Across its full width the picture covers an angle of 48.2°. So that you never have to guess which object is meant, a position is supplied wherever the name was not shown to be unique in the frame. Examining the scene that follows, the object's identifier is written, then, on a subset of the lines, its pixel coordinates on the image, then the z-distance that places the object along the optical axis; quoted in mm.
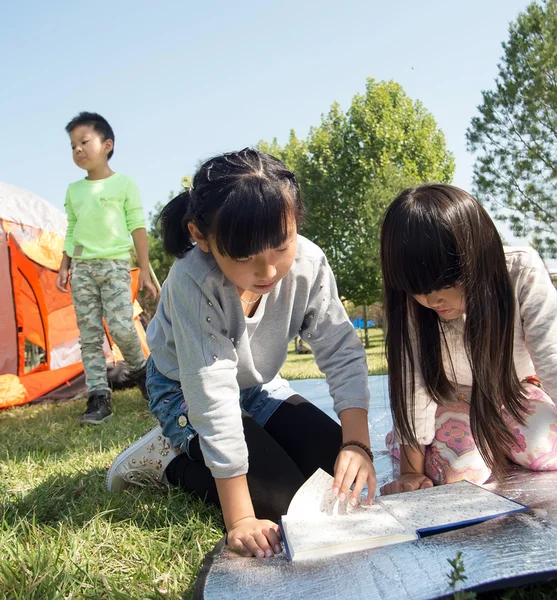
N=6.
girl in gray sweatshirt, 1209
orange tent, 4086
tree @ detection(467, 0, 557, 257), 11492
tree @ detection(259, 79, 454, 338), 14844
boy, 3100
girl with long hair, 1338
